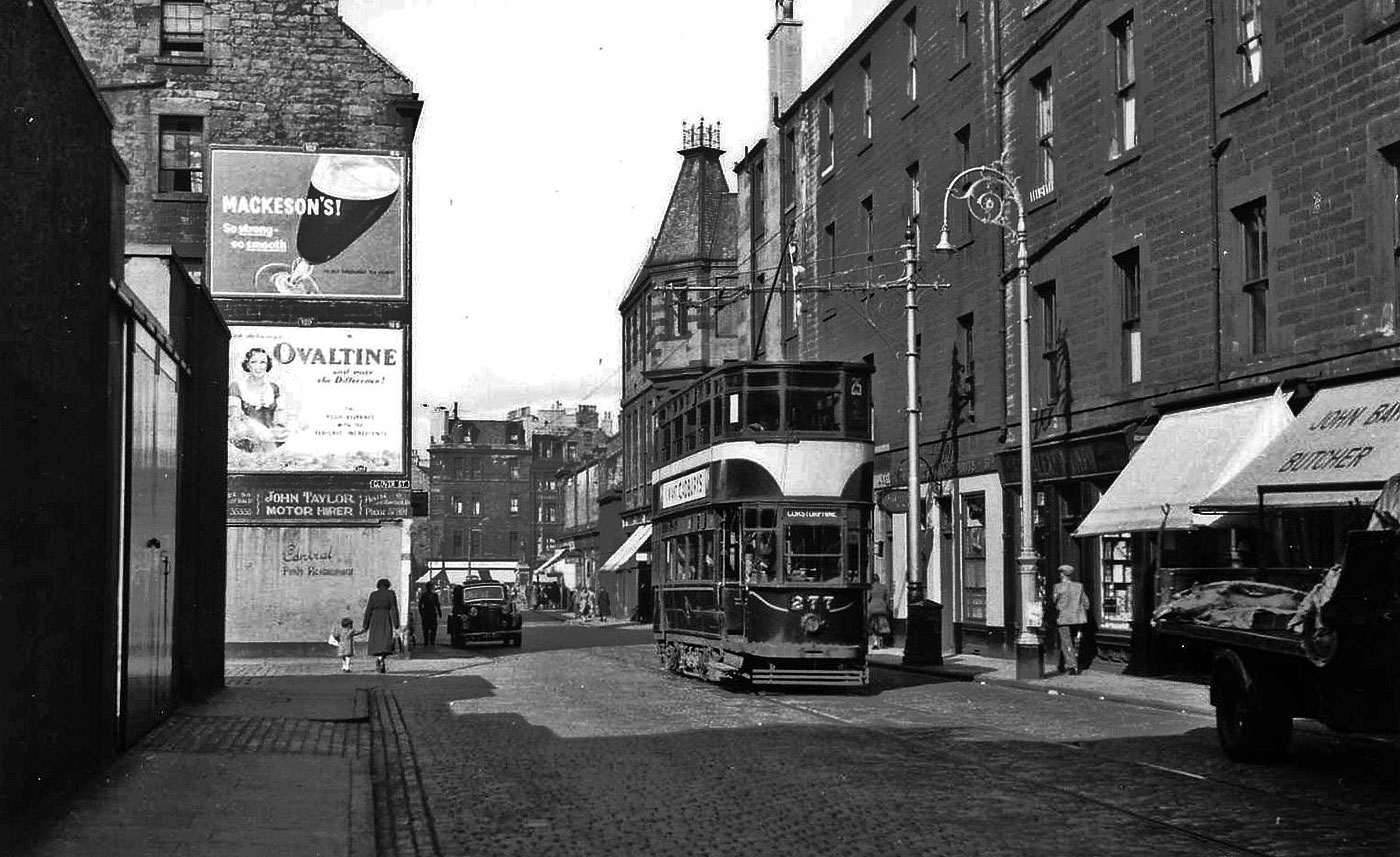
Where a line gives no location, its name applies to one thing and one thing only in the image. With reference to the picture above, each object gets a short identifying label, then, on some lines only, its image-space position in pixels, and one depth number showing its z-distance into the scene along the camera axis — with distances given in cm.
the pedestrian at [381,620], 3027
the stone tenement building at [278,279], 3675
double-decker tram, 2406
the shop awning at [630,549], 6969
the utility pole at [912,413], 3125
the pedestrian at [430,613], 4753
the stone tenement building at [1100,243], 2183
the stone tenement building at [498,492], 14038
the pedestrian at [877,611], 3491
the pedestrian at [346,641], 3095
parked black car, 4525
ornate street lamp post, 2647
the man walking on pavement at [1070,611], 2731
